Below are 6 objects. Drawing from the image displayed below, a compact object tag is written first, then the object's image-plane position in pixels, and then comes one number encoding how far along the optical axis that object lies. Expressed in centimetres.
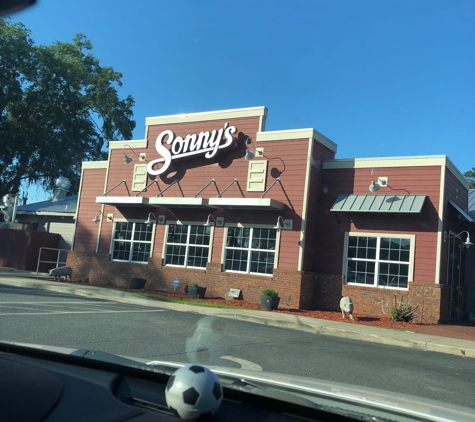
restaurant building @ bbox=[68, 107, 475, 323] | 1778
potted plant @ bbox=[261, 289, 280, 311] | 1747
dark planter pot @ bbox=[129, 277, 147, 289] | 2098
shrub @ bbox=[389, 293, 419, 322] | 1669
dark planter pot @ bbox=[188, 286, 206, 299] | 1952
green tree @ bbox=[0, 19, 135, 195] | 3819
